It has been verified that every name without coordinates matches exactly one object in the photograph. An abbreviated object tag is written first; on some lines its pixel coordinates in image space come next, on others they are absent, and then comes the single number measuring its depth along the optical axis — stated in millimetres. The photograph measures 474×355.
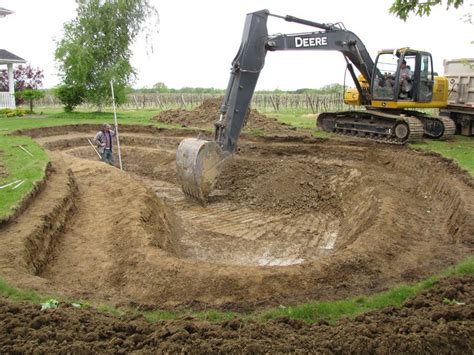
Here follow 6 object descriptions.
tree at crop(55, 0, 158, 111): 26984
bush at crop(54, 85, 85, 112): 28227
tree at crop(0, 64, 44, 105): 34750
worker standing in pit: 15047
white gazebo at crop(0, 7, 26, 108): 29438
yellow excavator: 12055
